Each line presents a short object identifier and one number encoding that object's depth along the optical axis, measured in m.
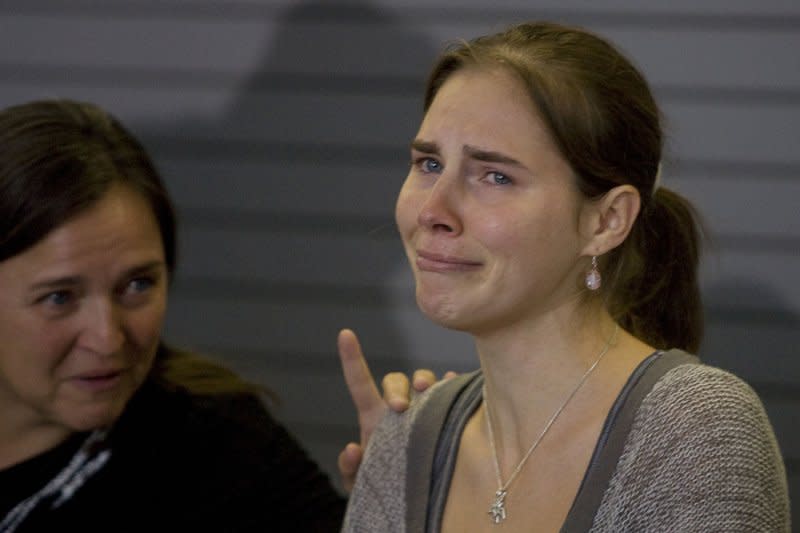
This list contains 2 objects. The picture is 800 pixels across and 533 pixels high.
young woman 4.15
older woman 4.50
